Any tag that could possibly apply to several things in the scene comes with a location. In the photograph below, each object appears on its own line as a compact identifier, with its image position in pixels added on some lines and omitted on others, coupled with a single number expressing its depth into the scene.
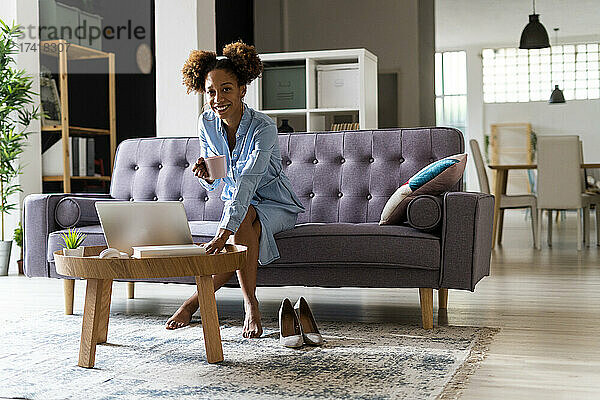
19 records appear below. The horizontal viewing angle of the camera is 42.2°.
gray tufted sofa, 3.05
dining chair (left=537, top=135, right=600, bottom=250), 6.43
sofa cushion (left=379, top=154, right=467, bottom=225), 3.19
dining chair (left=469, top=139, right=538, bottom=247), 6.53
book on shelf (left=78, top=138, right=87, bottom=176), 5.93
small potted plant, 2.59
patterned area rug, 2.18
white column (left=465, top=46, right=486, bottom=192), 13.74
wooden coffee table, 2.38
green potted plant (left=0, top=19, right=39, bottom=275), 5.09
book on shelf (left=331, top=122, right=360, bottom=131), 5.56
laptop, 2.63
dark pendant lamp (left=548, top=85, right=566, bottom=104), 11.40
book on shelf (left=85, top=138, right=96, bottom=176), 6.02
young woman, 2.97
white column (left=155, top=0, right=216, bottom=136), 5.18
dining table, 6.60
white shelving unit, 5.52
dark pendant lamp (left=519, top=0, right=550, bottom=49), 7.34
